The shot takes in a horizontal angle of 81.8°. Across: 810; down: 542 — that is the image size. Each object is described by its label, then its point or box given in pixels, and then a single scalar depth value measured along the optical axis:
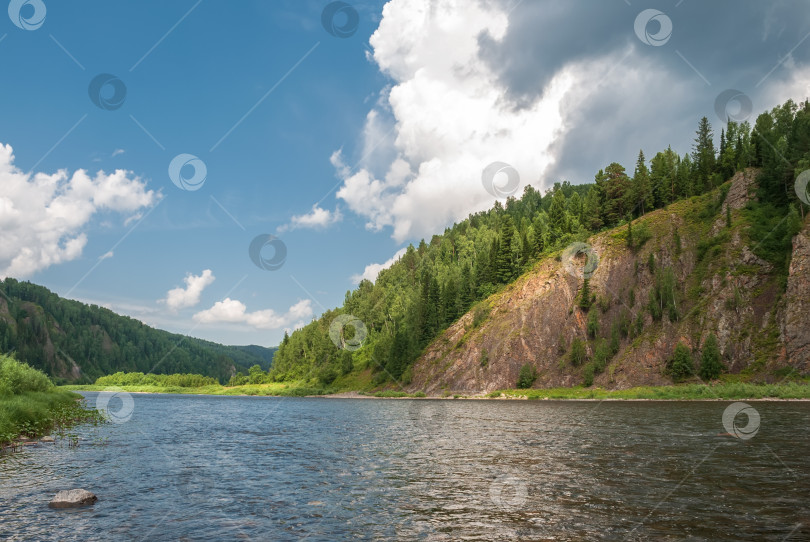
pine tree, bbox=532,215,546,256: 150.50
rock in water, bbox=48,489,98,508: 17.62
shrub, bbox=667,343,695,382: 88.25
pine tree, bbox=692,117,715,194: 131.25
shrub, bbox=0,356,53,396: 42.03
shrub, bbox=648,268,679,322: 101.75
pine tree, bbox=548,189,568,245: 150.89
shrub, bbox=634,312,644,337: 102.69
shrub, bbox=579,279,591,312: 114.81
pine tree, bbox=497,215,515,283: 151.25
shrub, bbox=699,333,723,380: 85.56
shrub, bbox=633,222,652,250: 117.62
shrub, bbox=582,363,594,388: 100.12
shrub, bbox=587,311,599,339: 109.06
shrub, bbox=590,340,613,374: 101.56
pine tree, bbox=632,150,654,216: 135.50
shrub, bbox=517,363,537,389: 108.56
